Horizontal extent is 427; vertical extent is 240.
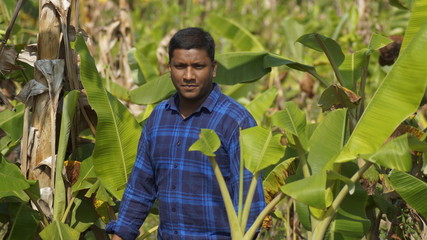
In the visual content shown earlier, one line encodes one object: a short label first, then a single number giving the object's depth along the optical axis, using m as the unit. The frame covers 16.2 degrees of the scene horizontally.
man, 5.20
